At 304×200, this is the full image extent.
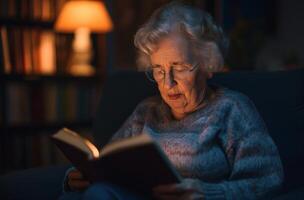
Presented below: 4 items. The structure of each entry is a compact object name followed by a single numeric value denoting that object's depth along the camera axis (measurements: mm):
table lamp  3312
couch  2037
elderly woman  1890
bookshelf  3304
